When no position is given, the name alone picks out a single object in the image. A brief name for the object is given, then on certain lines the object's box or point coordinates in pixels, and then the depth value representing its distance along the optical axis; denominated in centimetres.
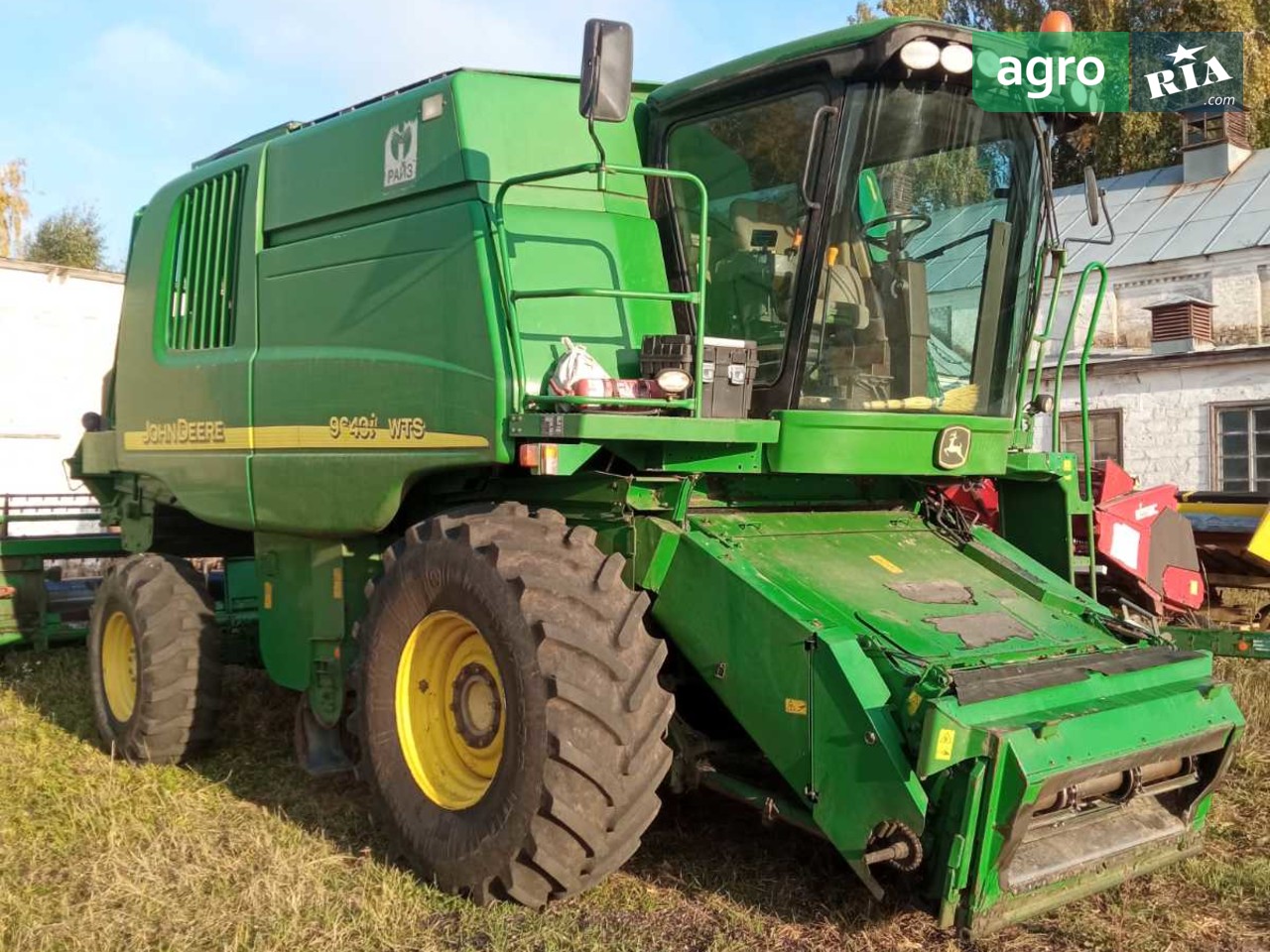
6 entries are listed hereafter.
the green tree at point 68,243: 3338
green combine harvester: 385
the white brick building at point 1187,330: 1677
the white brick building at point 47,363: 1333
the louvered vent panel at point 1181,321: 1788
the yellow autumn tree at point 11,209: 3014
